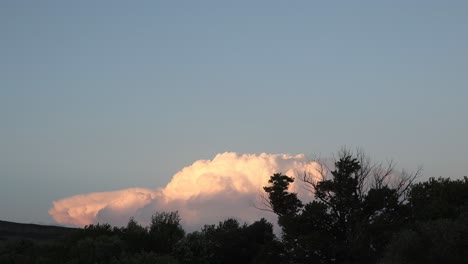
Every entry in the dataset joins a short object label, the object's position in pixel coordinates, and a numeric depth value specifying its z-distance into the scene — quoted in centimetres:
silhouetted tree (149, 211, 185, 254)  6059
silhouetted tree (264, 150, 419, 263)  5966
